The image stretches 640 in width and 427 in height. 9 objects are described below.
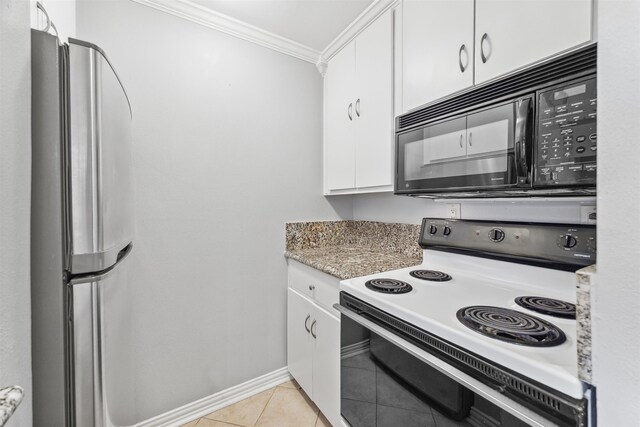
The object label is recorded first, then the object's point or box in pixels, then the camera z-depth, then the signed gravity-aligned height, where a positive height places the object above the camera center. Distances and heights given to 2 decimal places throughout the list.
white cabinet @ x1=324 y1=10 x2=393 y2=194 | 1.52 +0.61
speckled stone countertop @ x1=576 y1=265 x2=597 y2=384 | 0.50 -0.22
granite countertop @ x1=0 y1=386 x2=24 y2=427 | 0.36 -0.27
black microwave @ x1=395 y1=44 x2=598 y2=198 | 0.79 +0.26
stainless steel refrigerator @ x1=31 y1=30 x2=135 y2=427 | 0.64 -0.05
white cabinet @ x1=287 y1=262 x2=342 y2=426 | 1.39 -0.79
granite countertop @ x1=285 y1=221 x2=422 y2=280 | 1.48 -0.28
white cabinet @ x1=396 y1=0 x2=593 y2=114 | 0.84 +0.64
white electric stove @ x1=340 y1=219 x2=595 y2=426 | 0.61 -0.34
